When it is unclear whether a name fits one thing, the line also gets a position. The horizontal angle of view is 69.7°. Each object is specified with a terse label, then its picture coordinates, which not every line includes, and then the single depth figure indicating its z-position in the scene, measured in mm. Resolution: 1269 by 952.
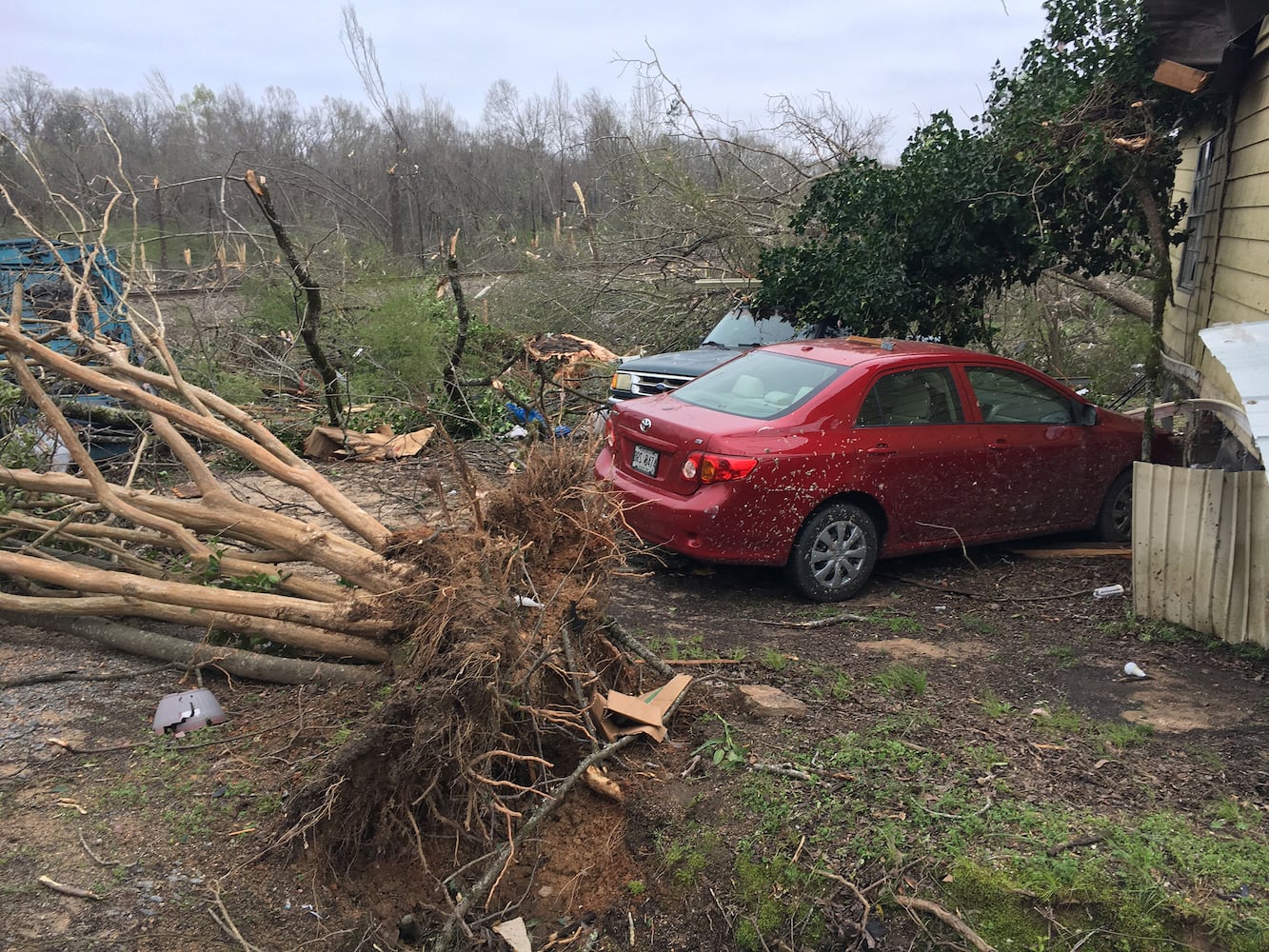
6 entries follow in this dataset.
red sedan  5695
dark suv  9422
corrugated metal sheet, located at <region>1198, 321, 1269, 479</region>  3766
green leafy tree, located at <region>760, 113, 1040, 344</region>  8883
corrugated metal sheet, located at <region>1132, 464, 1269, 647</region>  5152
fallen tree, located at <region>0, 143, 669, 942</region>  3354
